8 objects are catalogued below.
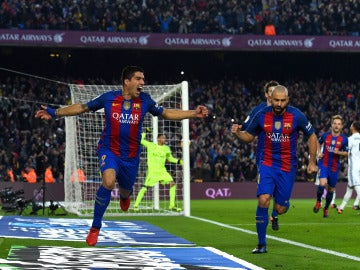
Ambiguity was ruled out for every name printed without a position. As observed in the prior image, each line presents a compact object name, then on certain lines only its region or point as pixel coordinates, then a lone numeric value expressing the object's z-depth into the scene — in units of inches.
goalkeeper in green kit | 775.1
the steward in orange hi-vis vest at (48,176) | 1125.1
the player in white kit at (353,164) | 748.6
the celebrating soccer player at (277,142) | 381.4
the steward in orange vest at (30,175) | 1085.8
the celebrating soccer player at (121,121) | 380.5
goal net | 737.6
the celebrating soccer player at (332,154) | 681.0
